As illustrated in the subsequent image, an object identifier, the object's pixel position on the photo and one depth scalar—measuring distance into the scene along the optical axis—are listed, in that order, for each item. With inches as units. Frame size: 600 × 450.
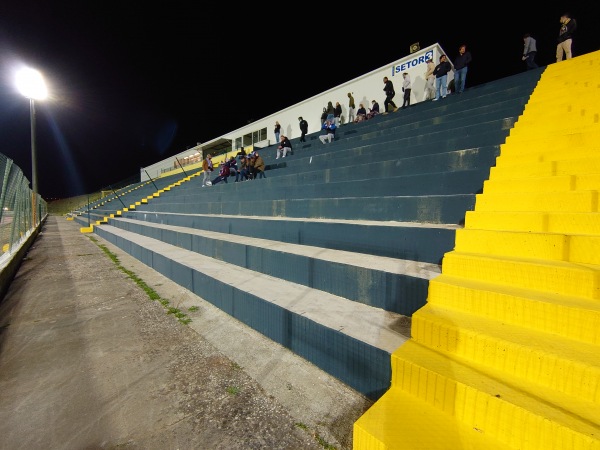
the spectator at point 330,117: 381.1
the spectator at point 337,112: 509.8
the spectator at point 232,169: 425.0
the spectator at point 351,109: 518.3
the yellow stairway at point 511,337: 42.6
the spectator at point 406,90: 404.4
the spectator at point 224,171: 459.2
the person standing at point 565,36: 262.6
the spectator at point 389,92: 423.7
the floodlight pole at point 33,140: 500.7
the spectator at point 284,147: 436.2
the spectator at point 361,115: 484.4
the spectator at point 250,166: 368.7
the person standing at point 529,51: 303.4
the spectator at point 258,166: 352.8
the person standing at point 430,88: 452.6
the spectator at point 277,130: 604.6
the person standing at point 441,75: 345.7
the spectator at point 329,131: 387.6
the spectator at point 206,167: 474.2
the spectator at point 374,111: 460.7
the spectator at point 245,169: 390.5
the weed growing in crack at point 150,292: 121.1
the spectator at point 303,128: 525.6
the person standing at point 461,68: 331.3
